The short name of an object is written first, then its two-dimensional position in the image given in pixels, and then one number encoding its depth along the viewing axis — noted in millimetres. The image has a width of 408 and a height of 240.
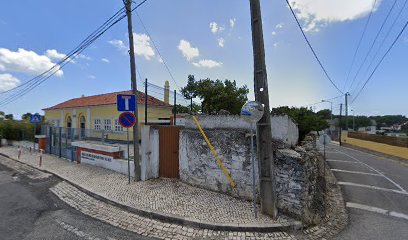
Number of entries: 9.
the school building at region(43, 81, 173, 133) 20828
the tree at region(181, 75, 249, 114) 19531
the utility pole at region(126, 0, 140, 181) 7441
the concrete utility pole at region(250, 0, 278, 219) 4648
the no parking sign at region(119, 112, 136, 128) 6980
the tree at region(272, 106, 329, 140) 16153
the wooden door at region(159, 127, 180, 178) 7316
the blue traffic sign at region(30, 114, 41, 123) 14234
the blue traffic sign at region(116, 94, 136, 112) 6915
